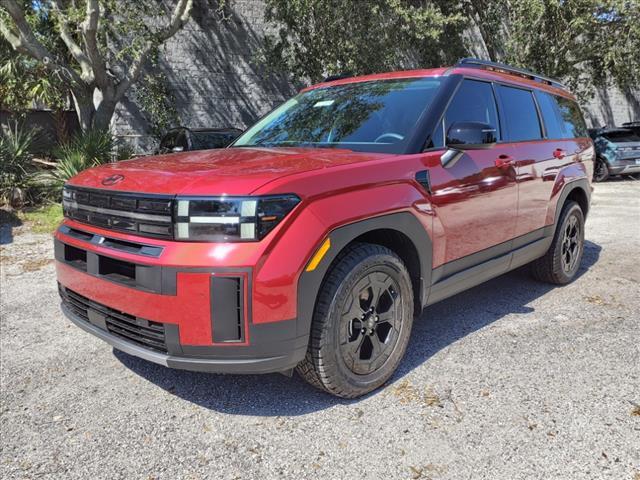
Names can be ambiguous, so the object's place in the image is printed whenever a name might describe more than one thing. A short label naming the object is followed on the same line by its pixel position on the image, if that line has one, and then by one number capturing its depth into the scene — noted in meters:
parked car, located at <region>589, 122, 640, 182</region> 14.86
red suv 2.38
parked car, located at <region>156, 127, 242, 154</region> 9.86
